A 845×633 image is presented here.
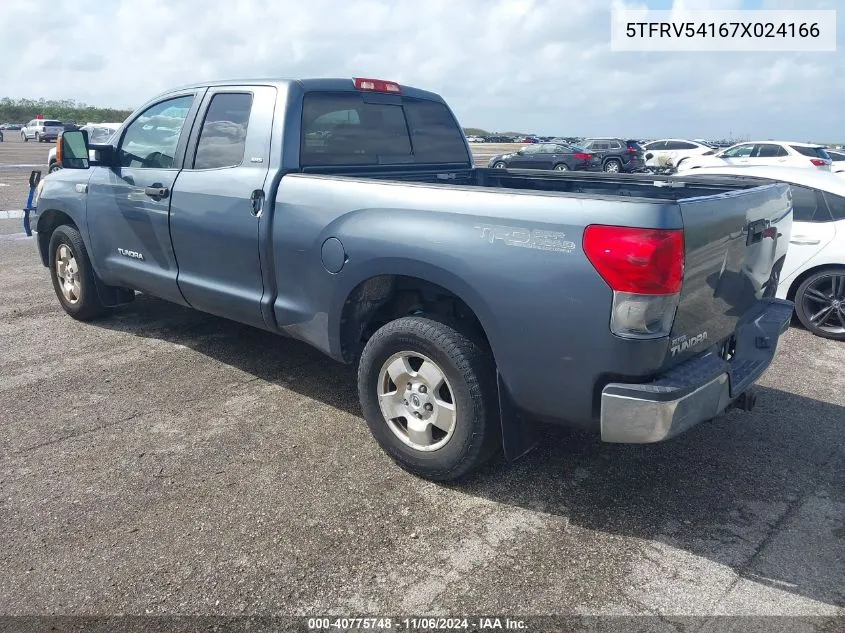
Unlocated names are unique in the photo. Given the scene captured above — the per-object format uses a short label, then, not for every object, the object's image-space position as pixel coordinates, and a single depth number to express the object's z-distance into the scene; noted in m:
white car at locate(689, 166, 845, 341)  6.08
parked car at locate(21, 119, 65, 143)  51.12
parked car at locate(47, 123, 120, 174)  20.96
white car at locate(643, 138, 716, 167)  28.48
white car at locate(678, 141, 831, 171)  20.67
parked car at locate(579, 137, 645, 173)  29.31
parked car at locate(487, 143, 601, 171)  27.21
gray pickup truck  2.78
